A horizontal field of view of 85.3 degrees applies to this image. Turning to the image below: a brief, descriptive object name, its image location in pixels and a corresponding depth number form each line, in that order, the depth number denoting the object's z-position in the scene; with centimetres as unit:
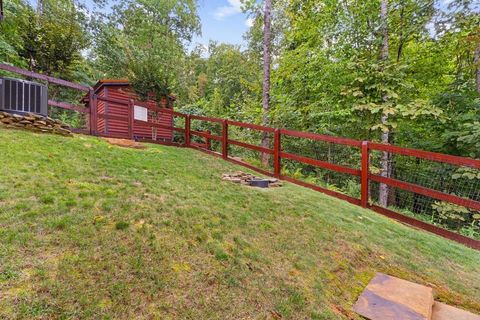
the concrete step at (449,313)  196
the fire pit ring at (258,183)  462
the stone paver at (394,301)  189
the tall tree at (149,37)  987
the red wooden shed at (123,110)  1067
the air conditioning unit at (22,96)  485
